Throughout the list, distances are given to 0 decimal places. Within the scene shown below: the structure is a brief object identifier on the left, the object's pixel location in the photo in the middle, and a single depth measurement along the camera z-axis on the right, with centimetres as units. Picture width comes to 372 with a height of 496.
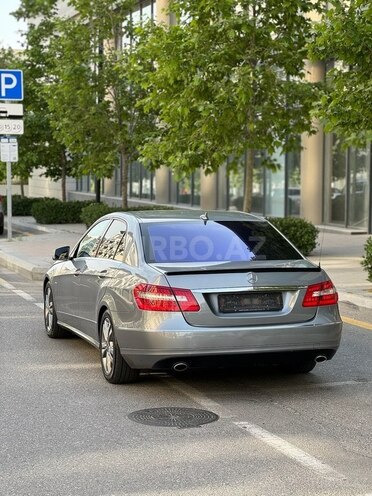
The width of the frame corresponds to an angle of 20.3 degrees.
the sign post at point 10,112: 2425
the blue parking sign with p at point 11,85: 2430
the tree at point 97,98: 2788
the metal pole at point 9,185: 2381
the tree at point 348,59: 1282
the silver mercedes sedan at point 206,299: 775
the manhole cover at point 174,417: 709
